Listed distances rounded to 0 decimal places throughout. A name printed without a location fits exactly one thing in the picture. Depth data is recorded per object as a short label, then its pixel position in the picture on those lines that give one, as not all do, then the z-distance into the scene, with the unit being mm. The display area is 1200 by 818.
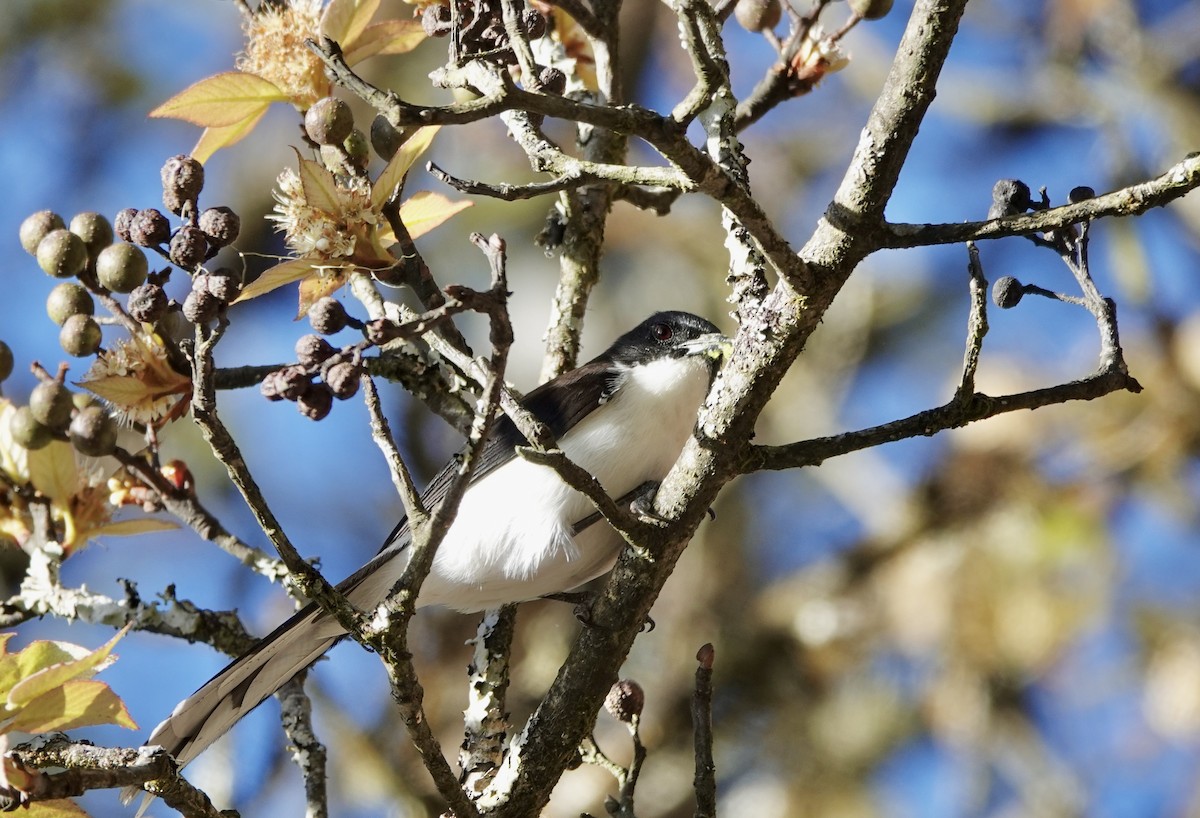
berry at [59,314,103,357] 5105
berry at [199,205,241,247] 4715
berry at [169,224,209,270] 4656
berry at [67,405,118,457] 5199
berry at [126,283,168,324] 4727
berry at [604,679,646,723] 6066
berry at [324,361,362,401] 4156
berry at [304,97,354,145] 4738
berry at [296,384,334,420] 4328
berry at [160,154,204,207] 4797
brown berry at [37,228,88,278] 5145
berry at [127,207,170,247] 4883
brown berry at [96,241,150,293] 4977
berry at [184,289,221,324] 4289
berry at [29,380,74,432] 5449
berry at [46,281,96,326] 5223
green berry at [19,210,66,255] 5371
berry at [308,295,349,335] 4496
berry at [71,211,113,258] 5289
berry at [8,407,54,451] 5515
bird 7738
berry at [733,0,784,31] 7020
